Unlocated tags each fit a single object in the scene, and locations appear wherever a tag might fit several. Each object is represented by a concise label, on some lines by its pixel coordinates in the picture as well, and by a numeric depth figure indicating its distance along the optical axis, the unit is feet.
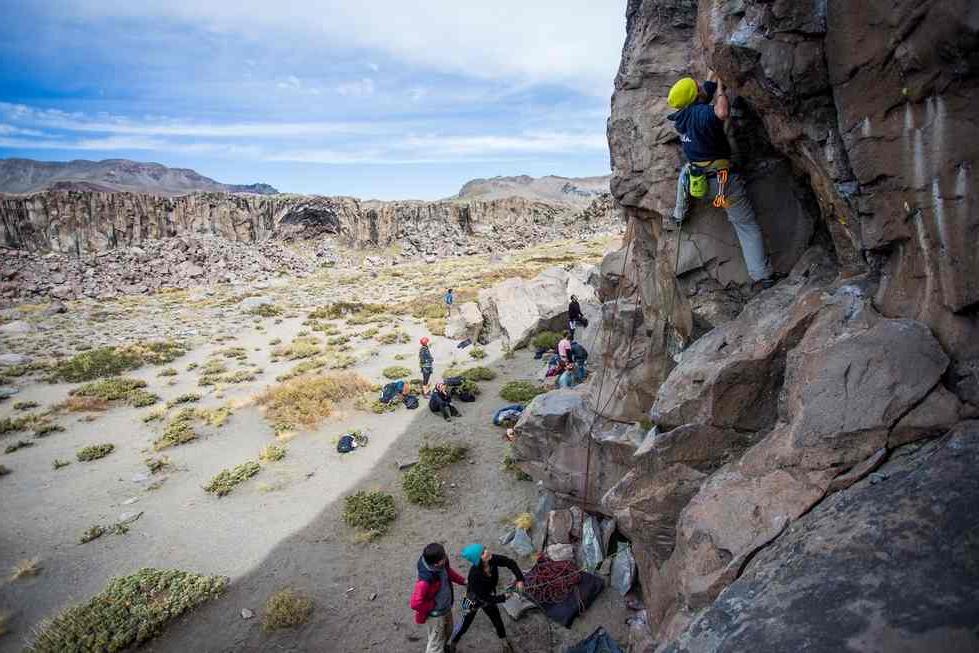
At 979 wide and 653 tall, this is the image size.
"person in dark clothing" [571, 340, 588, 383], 55.26
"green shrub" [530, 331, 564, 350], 80.51
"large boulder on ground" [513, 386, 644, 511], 33.12
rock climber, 21.50
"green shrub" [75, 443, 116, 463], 53.36
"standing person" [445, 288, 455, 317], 113.34
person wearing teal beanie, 23.45
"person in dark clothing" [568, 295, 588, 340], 72.95
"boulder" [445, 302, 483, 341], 93.71
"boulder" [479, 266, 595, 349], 86.02
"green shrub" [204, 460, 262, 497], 45.29
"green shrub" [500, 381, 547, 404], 60.64
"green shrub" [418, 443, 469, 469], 47.09
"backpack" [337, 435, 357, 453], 51.28
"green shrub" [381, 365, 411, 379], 76.38
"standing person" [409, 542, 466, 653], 22.38
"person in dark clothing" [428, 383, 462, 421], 57.77
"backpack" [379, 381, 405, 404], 63.00
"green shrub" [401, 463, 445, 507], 41.19
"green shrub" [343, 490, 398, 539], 38.17
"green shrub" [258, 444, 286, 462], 50.76
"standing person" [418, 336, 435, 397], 65.62
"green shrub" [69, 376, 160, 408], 71.41
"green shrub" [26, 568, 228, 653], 27.76
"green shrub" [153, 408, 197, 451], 55.83
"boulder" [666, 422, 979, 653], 10.30
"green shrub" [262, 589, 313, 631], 29.04
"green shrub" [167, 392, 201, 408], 70.33
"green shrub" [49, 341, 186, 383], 84.84
